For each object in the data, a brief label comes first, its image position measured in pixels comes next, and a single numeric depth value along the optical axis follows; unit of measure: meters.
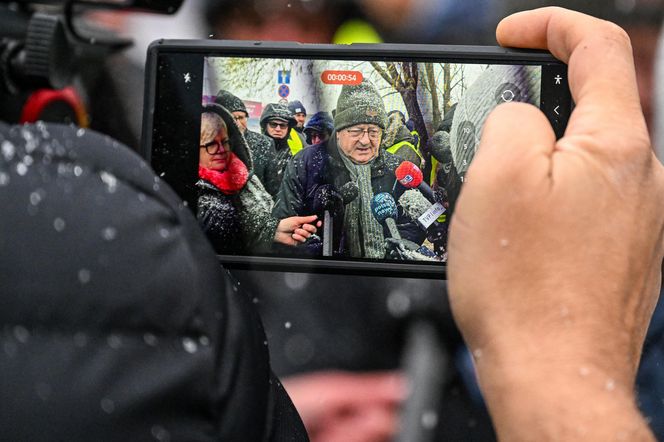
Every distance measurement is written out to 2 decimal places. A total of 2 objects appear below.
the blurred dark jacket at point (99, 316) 0.21
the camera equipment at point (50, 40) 0.60
